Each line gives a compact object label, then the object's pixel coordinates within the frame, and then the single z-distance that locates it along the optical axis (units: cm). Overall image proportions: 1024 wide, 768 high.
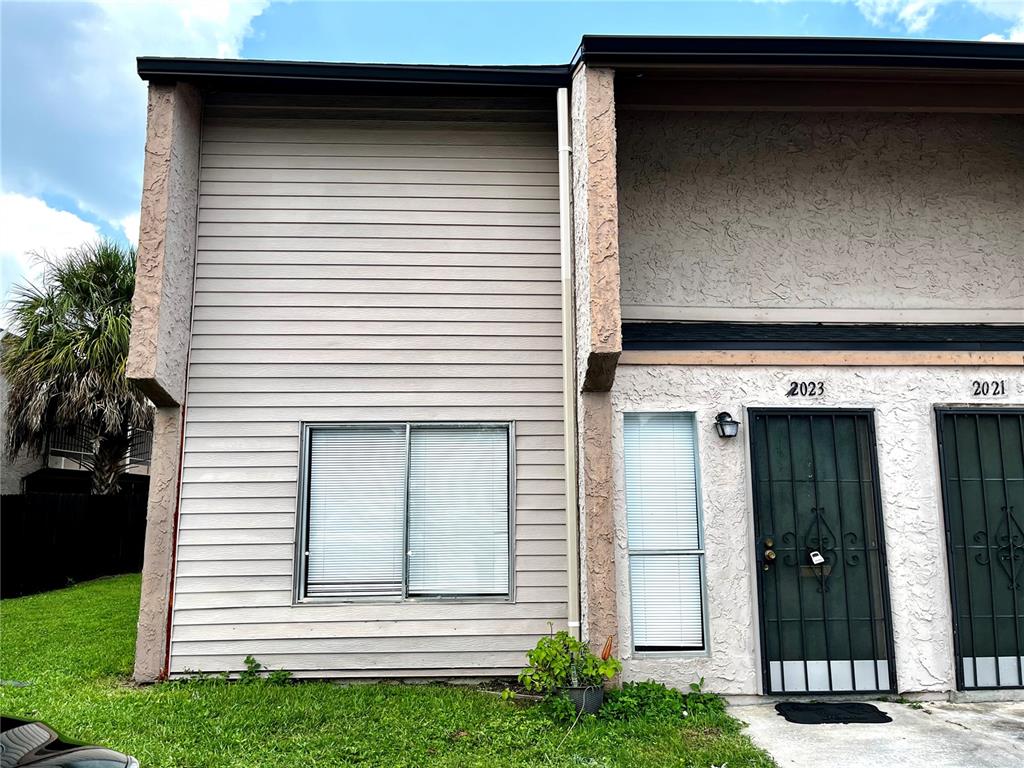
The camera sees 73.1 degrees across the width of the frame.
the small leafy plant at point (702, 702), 468
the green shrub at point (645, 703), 458
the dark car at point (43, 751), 223
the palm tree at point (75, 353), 1151
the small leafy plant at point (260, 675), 530
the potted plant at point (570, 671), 461
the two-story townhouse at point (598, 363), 507
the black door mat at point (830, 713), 459
